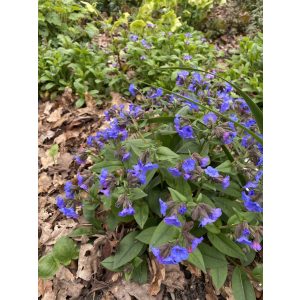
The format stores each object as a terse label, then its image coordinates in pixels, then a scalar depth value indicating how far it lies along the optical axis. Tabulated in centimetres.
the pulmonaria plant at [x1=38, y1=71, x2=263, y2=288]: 26
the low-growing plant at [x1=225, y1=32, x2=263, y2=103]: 61
